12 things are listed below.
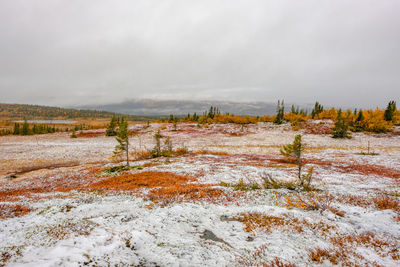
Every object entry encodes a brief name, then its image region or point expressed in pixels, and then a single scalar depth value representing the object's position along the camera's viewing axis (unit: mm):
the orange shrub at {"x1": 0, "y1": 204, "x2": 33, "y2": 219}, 8512
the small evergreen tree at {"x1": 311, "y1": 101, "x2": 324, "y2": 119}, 115406
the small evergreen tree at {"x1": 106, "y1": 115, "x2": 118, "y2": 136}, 78312
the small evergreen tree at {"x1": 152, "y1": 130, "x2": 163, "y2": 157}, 32438
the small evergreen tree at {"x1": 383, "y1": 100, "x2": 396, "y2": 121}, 75188
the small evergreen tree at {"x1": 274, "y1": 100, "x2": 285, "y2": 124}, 95369
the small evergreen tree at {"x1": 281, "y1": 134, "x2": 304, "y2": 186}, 14873
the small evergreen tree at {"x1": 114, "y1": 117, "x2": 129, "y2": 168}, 23073
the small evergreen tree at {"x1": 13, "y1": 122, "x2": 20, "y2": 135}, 101212
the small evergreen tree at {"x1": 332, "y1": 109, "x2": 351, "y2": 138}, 58312
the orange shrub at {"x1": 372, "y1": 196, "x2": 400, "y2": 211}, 9455
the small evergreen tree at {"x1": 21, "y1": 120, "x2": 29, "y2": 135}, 98188
